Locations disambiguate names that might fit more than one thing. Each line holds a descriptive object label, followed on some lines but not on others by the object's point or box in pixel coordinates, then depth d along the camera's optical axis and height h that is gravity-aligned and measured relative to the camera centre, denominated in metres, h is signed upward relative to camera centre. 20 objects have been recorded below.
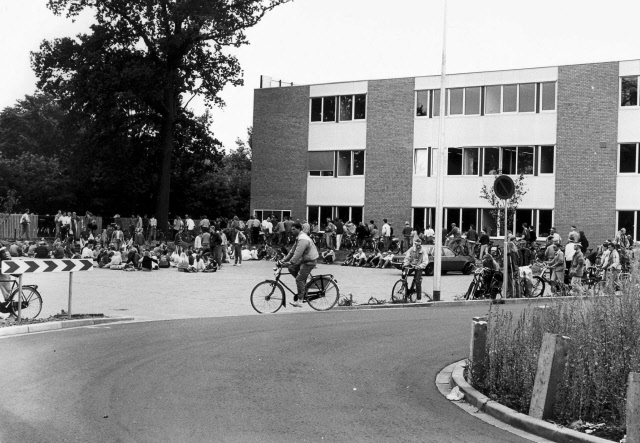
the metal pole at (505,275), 22.19 -1.18
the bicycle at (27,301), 17.17 -1.69
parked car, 36.19 -1.45
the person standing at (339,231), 44.72 -0.31
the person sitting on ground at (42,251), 37.25 -1.43
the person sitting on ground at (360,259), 39.84 -1.52
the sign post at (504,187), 21.56 +1.04
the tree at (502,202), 40.88 +1.25
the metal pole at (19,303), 15.84 -1.58
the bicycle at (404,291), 22.86 -1.71
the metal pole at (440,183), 23.36 +1.24
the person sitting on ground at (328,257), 41.12 -1.51
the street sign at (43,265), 16.20 -0.93
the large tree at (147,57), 48.41 +9.38
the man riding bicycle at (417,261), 22.80 -0.90
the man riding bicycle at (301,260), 19.27 -0.80
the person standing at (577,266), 24.77 -0.99
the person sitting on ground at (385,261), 38.97 -1.56
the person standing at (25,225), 47.62 -0.43
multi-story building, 43.16 +4.41
